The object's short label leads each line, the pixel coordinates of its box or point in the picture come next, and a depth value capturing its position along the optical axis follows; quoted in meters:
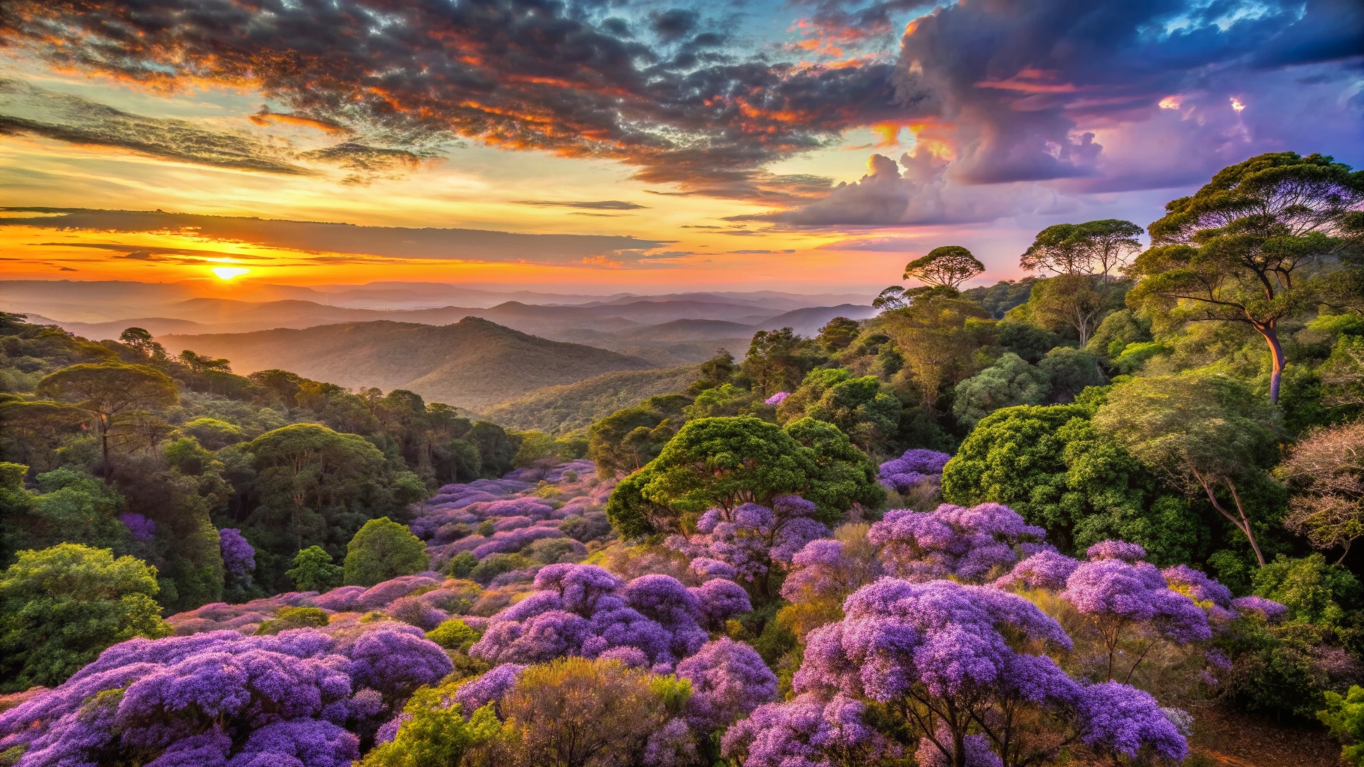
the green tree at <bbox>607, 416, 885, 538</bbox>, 19.61
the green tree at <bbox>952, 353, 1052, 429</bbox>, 27.62
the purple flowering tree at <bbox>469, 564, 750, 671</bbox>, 11.48
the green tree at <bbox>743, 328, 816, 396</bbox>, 43.56
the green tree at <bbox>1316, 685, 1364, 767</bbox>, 9.43
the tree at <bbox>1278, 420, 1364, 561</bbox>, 12.86
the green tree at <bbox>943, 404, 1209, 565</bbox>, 15.87
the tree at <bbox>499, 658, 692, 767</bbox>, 7.98
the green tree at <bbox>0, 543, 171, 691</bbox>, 12.86
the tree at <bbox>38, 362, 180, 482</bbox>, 25.89
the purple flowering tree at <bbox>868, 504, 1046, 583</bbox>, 13.63
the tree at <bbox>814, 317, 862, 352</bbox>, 52.47
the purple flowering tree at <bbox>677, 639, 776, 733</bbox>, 9.77
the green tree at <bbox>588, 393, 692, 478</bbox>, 37.00
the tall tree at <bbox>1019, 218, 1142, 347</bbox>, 39.00
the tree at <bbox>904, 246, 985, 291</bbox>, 46.19
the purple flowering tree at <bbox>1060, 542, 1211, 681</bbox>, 9.92
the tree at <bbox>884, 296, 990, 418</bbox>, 31.30
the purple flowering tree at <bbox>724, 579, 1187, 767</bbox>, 7.07
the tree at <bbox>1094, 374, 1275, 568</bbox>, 15.07
